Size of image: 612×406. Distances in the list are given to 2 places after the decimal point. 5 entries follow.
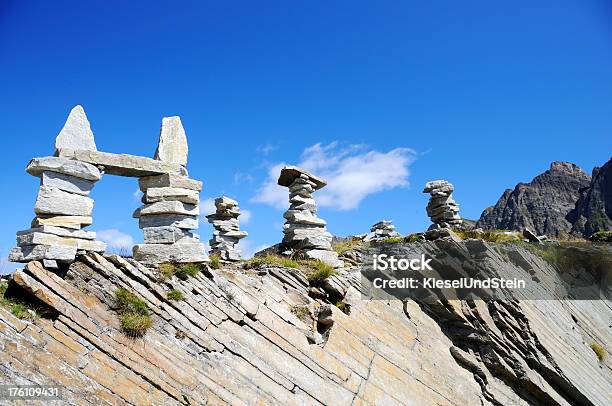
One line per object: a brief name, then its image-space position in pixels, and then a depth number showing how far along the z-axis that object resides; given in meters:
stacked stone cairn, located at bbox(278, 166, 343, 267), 15.91
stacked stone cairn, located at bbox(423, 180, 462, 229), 25.52
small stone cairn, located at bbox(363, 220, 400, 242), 29.11
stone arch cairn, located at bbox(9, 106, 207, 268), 8.63
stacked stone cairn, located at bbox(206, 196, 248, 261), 21.23
